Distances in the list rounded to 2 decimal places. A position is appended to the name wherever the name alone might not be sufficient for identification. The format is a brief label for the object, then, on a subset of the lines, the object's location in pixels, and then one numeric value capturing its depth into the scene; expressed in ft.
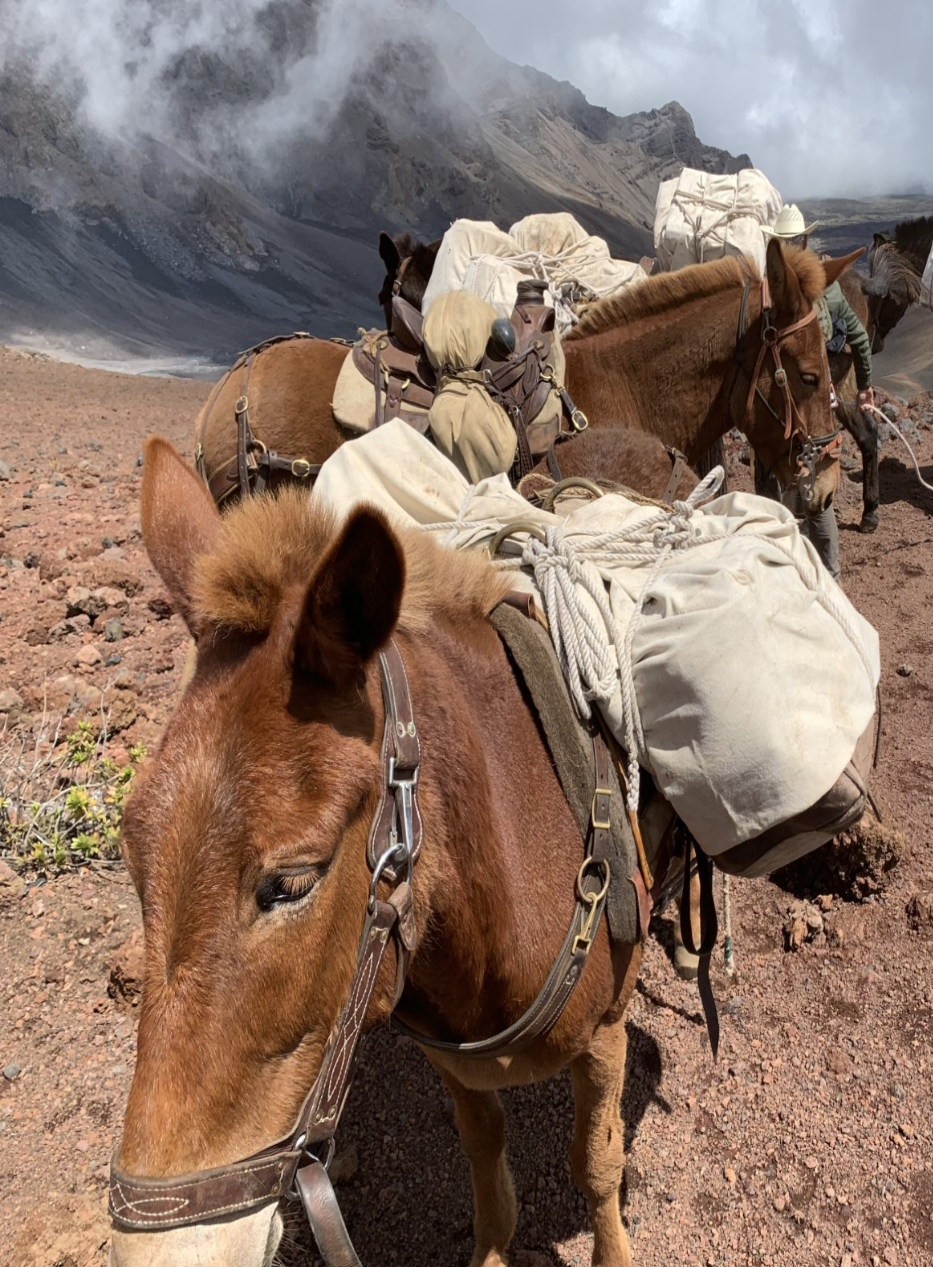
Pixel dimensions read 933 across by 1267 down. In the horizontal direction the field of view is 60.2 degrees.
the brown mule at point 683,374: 13.91
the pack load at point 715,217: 18.01
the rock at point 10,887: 10.27
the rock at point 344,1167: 8.32
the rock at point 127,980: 9.32
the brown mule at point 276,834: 3.72
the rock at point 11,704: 13.73
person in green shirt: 18.99
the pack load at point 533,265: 15.80
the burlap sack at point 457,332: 12.87
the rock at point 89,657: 15.31
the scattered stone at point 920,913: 10.52
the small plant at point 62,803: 10.70
